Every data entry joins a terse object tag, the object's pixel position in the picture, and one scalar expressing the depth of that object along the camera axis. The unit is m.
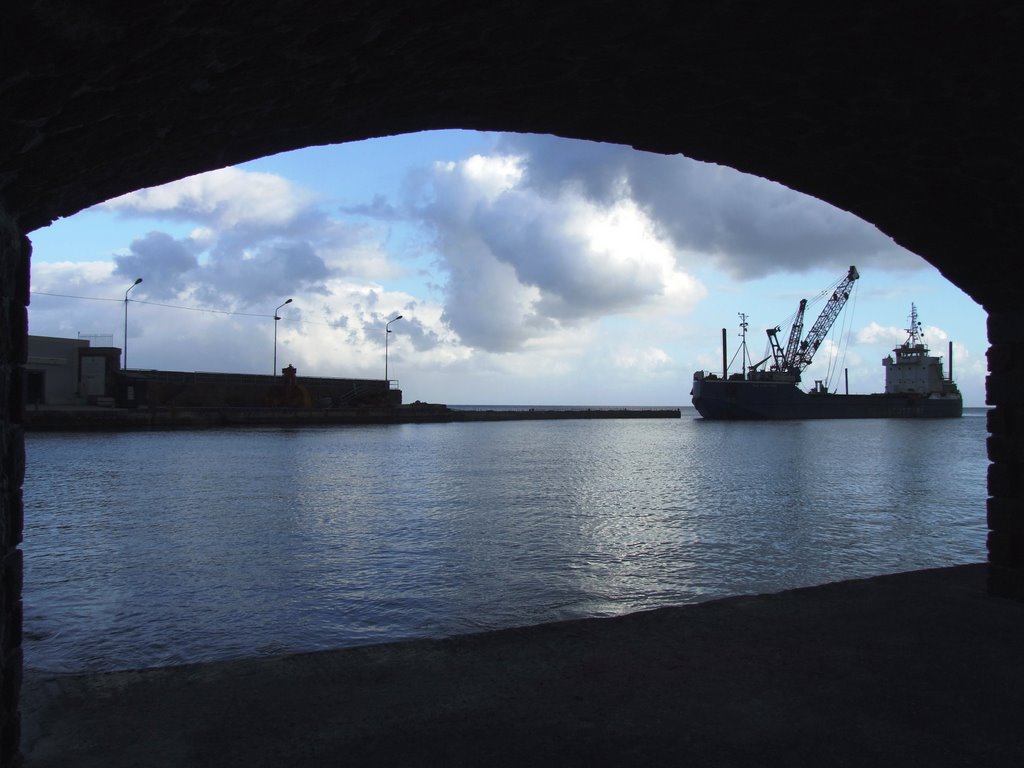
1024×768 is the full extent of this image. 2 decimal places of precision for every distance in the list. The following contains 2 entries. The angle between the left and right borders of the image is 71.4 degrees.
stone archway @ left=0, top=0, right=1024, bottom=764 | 2.64
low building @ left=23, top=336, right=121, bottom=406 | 51.19
